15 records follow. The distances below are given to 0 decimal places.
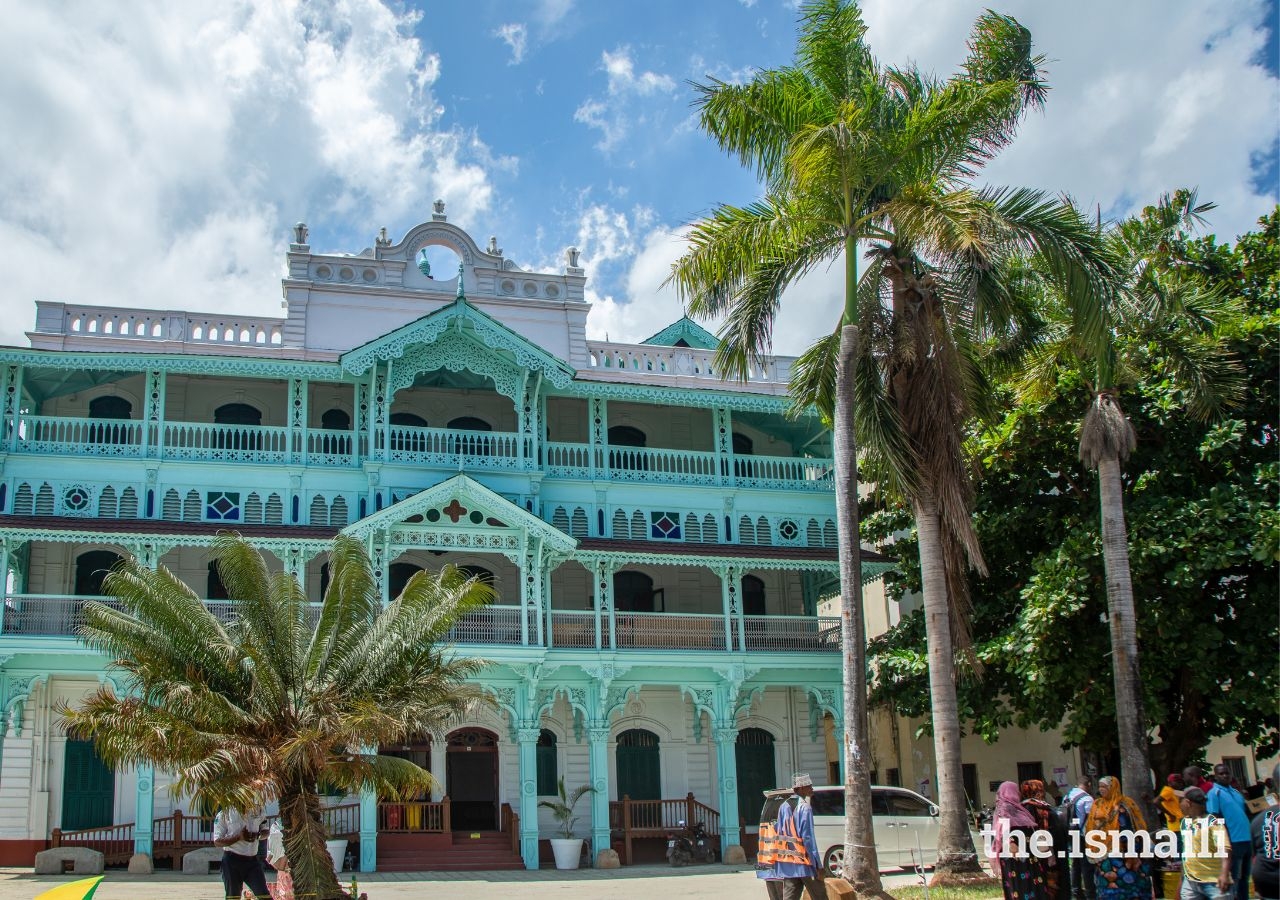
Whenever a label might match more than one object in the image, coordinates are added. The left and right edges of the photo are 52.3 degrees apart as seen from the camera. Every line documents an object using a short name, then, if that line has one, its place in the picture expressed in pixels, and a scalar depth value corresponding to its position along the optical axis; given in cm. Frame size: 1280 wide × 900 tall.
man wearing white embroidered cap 1374
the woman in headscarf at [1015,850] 1275
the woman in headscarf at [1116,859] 1283
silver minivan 2103
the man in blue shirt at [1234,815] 1252
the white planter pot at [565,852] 2572
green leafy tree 2181
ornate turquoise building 2597
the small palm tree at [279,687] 1642
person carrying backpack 1333
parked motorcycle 2661
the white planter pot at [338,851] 2364
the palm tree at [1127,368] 2059
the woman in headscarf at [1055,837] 1310
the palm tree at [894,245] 1839
